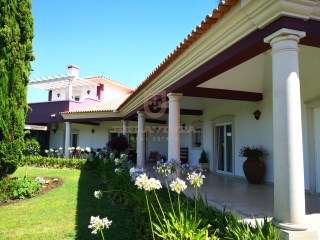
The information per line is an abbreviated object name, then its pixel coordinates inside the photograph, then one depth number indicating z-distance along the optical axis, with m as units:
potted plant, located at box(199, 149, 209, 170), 12.70
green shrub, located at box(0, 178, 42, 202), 7.46
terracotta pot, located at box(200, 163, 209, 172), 12.64
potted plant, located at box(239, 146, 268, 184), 8.64
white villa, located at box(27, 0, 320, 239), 3.45
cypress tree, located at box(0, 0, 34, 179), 7.92
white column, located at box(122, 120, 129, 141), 15.75
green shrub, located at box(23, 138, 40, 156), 18.38
